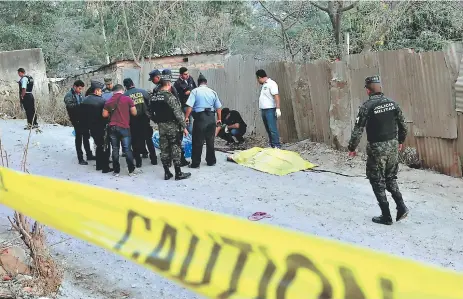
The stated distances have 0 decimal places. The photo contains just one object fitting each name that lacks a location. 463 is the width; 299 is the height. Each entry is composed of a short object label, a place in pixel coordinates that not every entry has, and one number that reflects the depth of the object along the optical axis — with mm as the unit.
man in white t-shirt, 9305
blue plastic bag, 9109
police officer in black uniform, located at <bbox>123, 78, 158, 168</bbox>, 8391
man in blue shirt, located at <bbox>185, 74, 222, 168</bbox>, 8188
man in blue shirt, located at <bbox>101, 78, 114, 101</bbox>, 8750
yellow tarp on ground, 8352
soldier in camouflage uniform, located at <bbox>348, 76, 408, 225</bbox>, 5555
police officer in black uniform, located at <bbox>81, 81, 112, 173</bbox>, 8344
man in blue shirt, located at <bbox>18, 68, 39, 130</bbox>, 11355
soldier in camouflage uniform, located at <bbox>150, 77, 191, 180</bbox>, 7613
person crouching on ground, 10328
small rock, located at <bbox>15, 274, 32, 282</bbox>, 4132
